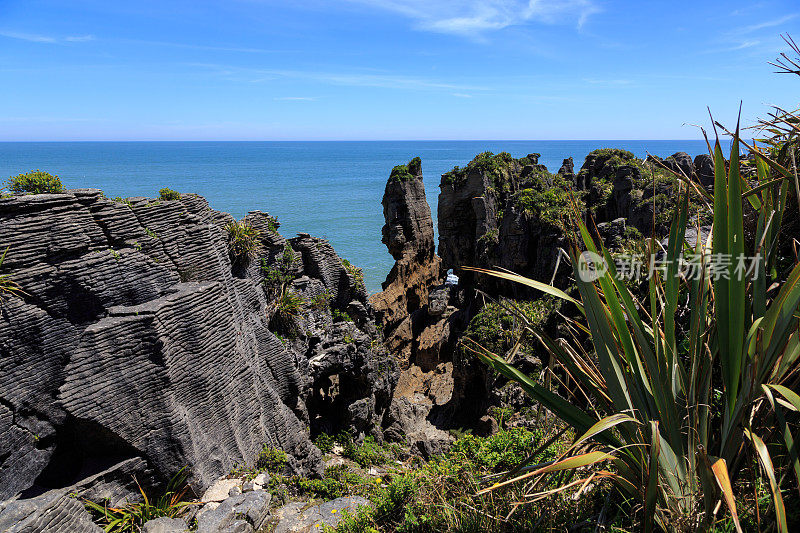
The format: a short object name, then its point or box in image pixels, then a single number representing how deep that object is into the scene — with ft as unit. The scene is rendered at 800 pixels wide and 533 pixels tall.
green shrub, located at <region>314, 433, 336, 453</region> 44.80
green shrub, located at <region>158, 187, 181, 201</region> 34.58
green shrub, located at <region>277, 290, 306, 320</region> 43.88
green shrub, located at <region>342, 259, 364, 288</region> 54.79
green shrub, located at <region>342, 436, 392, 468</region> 43.68
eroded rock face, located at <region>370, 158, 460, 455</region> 78.02
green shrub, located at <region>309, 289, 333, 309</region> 48.35
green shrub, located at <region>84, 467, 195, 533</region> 26.43
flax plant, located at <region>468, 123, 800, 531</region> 7.94
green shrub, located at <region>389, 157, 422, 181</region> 88.74
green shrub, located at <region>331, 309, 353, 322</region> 51.57
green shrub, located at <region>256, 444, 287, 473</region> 35.60
